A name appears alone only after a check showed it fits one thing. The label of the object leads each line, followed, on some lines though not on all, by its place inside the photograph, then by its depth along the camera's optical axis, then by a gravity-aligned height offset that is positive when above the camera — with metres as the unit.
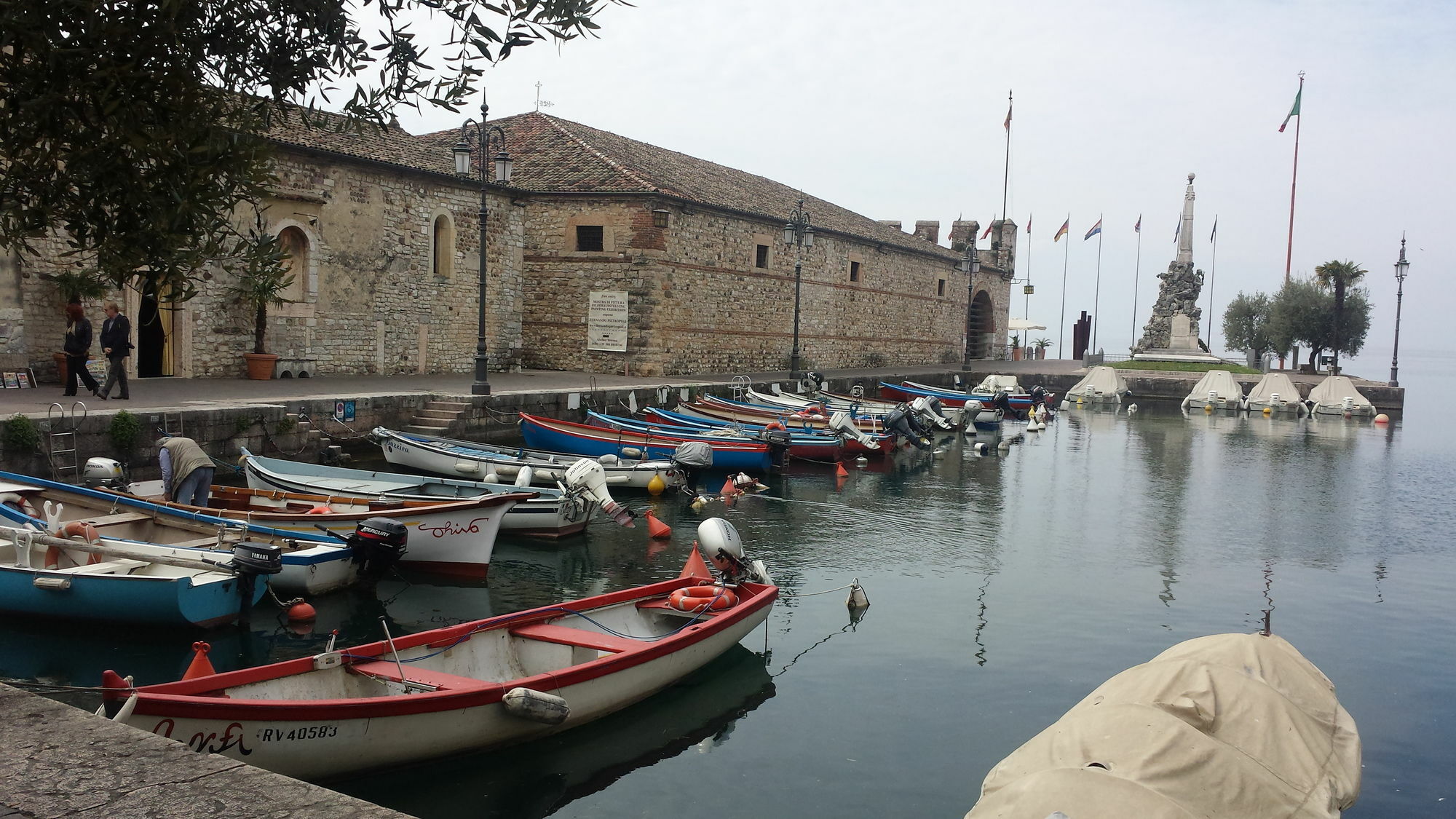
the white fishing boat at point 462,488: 12.84 -2.04
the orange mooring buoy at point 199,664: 6.50 -2.16
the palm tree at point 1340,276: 44.18 +3.50
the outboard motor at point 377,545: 10.17 -2.15
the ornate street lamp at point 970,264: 37.59 +2.86
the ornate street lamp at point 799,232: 27.09 +2.76
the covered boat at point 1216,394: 39.41 -1.65
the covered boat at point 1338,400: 37.22 -1.64
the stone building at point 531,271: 20.45 +1.58
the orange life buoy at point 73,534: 8.99 -1.93
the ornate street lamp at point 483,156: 18.12 +2.88
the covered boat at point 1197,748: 4.63 -2.02
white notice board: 27.67 +0.31
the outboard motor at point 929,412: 26.09 -1.81
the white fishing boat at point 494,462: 15.41 -2.04
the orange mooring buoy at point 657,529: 13.90 -2.62
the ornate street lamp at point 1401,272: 37.72 +3.05
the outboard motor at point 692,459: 16.86 -2.02
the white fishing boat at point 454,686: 5.71 -2.33
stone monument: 46.16 +1.60
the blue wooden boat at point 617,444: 18.45 -2.01
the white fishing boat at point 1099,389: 40.31 -1.65
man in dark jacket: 14.93 -0.41
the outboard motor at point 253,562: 8.77 -2.03
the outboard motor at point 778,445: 19.59 -2.03
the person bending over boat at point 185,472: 10.99 -1.63
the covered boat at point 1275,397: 38.53 -1.70
